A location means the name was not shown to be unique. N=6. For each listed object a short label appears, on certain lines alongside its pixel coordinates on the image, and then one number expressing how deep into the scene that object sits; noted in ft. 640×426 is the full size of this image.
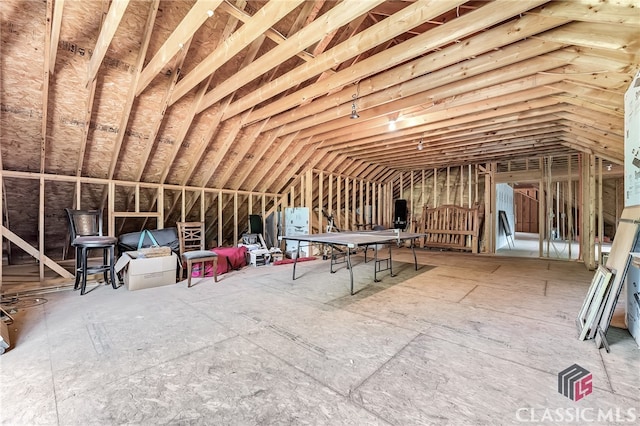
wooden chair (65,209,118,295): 12.59
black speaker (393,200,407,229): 30.40
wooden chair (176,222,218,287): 14.69
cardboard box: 13.04
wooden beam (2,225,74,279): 12.93
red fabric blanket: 16.38
